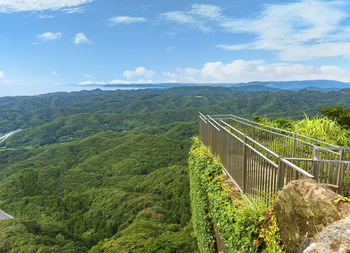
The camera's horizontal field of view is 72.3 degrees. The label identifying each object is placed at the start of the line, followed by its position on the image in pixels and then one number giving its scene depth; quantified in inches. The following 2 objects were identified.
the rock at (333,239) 82.1
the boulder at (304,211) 101.0
